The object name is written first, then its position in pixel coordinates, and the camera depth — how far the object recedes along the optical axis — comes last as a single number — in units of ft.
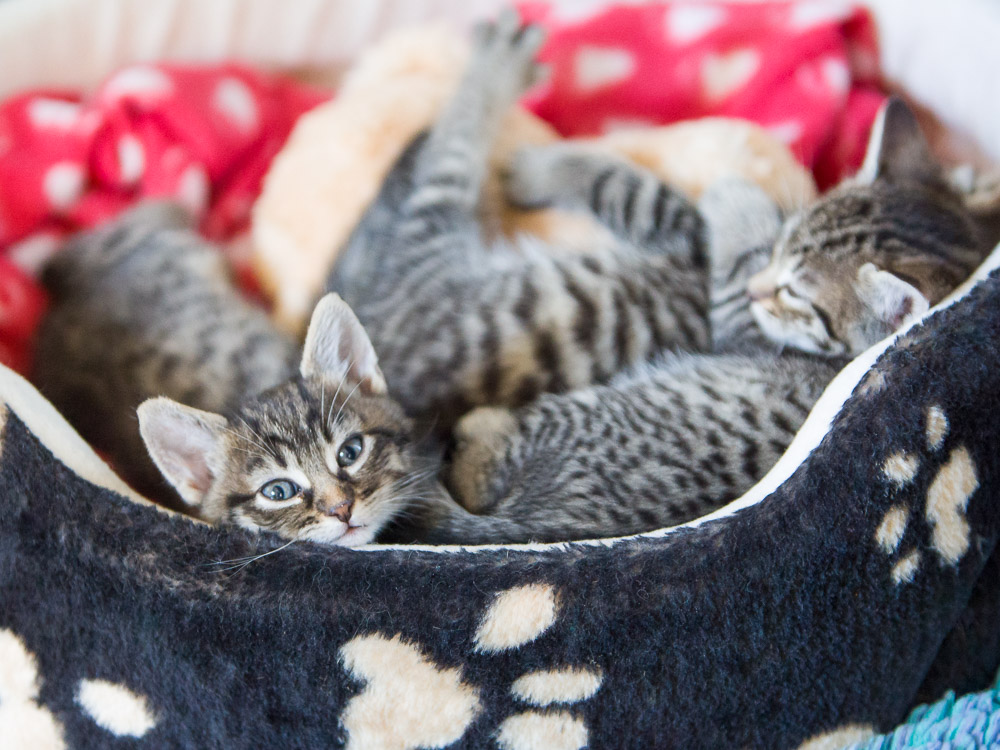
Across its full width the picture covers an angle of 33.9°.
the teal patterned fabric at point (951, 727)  1.57
